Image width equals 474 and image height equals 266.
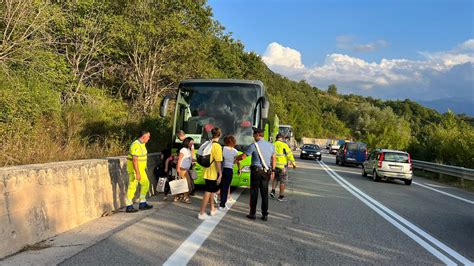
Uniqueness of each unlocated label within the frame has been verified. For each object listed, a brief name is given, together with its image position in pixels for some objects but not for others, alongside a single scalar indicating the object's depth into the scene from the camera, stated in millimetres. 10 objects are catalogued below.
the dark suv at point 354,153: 29609
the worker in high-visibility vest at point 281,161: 11195
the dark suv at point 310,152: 37062
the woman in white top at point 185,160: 9570
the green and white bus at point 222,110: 11609
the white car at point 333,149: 61688
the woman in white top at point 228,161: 8656
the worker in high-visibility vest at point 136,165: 8195
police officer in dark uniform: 8148
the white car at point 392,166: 17938
